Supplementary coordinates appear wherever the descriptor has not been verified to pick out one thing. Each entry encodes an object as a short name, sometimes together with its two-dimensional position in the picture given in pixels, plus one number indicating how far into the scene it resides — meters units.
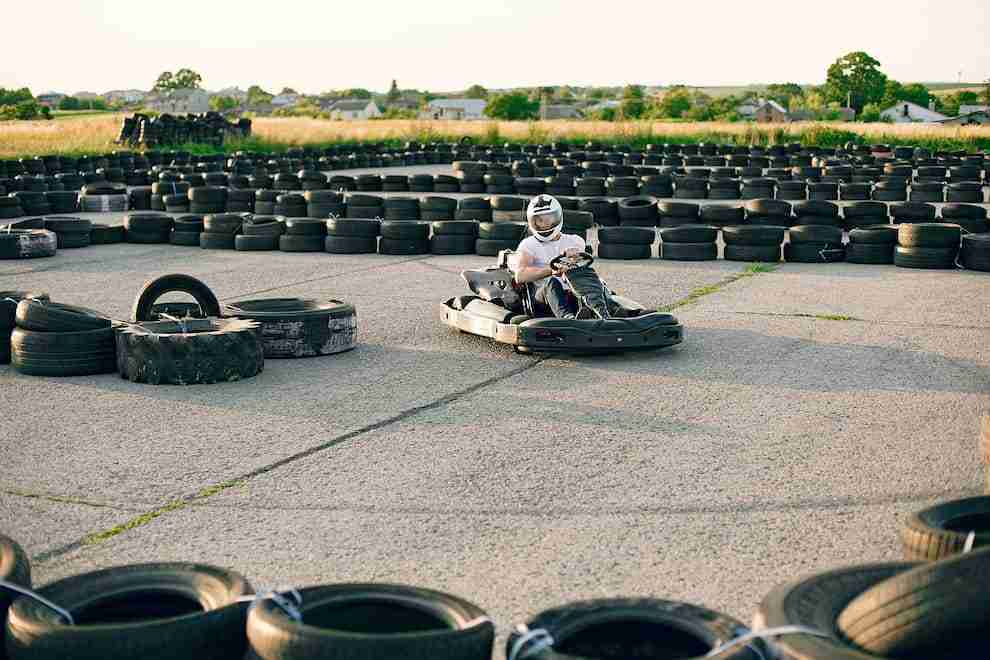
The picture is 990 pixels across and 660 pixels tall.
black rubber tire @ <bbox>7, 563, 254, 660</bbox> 3.11
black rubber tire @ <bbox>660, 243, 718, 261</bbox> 13.21
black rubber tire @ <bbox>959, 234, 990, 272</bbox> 12.27
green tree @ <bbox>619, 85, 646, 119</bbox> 87.75
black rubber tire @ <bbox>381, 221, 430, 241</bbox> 13.76
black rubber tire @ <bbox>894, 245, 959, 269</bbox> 12.49
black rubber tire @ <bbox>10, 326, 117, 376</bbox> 7.29
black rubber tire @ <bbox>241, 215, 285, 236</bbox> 14.34
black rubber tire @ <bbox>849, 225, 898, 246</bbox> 12.91
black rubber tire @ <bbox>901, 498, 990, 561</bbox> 3.68
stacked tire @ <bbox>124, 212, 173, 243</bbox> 15.22
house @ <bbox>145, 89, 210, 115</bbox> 121.81
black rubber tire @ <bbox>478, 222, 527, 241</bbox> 13.65
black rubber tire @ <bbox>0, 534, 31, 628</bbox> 3.41
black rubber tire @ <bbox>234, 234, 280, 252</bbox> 14.26
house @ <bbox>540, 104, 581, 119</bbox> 119.17
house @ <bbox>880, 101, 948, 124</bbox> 90.19
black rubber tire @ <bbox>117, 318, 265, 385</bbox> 7.04
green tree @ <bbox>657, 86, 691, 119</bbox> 93.04
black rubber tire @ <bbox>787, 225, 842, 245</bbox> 13.02
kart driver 8.05
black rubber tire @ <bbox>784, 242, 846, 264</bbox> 13.04
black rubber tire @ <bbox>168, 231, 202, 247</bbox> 14.96
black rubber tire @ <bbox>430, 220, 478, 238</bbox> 13.78
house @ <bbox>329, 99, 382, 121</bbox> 152.38
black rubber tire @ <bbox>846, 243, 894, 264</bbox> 12.90
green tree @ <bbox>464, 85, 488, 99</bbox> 174.11
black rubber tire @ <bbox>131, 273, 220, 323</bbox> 7.84
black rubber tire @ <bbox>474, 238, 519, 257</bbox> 13.75
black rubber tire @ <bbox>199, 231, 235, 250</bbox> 14.57
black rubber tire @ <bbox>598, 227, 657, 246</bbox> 13.41
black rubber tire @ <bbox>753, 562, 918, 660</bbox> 2.87
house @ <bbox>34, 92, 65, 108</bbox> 137.88
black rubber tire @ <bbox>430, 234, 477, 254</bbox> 13.78
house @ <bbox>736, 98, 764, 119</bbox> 105.84
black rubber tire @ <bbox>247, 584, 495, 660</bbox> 2.97
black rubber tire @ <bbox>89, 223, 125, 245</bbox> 15.02
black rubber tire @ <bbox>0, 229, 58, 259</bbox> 13.47
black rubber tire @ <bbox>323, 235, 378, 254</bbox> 13.98
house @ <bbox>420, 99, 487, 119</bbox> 142.88
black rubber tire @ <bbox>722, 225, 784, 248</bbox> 13.18
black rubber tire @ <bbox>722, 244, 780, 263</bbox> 13.14
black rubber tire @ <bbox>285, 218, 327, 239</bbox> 14.11
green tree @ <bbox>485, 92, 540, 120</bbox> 110.94
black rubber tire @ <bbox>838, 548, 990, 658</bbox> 2.80
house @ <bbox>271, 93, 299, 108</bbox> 173.19
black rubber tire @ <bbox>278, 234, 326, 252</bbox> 14.16
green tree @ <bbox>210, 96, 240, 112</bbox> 126.53
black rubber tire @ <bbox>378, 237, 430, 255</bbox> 13.82
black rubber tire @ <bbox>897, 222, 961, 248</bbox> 12.54
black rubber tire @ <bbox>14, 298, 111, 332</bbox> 7.34
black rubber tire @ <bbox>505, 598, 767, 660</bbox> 3.10
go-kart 7.66
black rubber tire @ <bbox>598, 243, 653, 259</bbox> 13.41
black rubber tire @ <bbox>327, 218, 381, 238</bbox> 13.91
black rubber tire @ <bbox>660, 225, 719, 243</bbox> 13.28
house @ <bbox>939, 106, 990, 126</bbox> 57.81
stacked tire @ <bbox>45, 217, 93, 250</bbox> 14.62
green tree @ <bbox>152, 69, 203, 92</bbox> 142.00
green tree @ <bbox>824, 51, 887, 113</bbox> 113.25
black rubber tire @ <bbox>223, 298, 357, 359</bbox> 7.83
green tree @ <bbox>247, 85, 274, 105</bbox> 173.50
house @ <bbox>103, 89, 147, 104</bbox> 158.25
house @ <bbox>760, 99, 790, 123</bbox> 92.81
